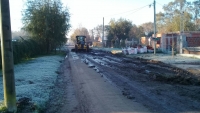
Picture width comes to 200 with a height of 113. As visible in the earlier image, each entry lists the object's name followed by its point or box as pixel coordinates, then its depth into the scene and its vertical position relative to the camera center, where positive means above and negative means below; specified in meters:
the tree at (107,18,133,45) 79.81 +3.58
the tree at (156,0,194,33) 71.50 +6.64
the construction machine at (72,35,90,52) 56.56 -0.55
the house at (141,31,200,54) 44.68 +0.02
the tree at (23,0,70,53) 42.84 +3.38
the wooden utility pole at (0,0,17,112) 7.09 -0.37
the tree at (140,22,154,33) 121.28 +6.65
